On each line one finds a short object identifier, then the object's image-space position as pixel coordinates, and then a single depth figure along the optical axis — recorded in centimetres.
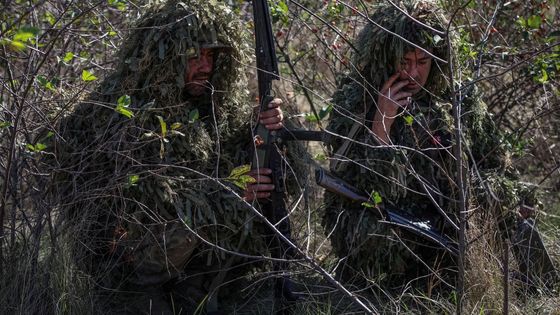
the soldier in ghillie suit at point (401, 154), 412
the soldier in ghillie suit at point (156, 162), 394
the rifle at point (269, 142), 400
